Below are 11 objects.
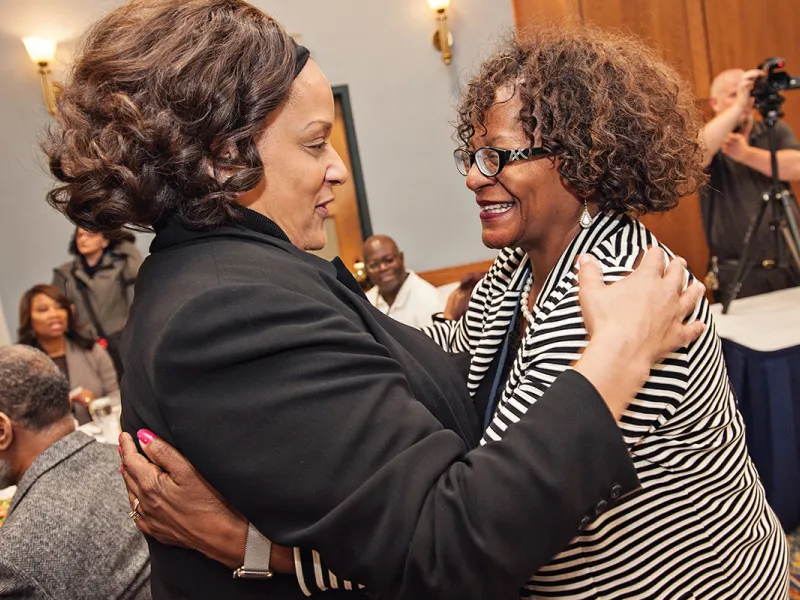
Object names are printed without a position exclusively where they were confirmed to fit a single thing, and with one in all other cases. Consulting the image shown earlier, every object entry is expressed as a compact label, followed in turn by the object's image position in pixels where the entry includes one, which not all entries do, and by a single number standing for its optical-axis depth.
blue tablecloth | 2.57
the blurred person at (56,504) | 1.58
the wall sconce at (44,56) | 5.59
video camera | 3.31
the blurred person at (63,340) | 3.96
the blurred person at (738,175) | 3.55
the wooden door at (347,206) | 6.10
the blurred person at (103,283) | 4.81
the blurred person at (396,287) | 4.47
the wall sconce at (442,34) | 5.94
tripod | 3.30
